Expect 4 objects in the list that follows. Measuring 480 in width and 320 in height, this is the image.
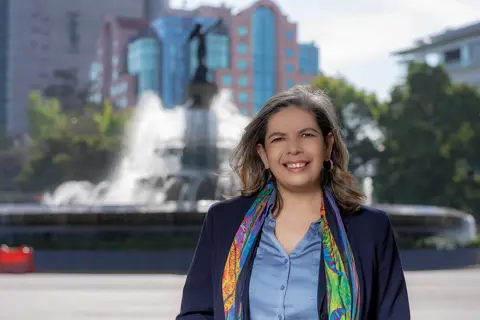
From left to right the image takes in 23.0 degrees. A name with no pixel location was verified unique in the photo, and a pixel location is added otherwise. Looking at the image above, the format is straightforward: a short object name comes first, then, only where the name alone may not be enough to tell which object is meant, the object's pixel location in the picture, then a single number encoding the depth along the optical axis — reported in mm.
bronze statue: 38281
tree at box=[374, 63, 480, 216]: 56688
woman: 3428
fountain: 38219
